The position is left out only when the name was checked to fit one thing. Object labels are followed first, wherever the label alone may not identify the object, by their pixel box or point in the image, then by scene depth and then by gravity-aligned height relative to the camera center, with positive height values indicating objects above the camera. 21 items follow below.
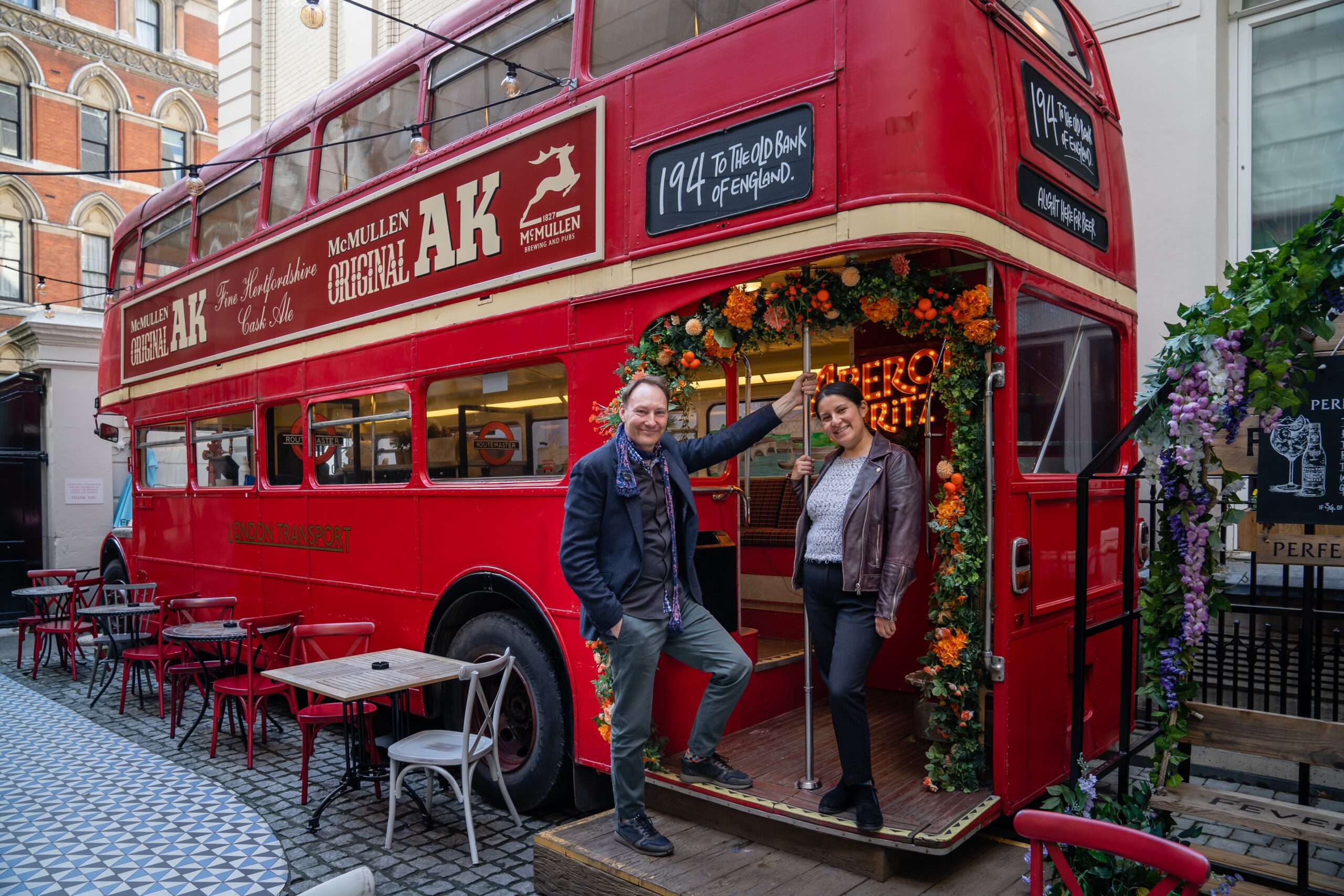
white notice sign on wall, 14.18 -0.62
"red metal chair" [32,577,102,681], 9.29 -1.86
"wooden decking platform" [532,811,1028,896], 3.60 -1.75
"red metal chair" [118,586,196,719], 7.46 -1.72
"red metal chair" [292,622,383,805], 5.51 -1.48
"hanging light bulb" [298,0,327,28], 7.09 +3.52
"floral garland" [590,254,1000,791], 3.97 +0.21
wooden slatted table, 4.74 -1.26
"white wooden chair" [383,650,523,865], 4.62 -1.61
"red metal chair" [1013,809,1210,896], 2.09 -0.97
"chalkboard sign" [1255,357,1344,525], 3.27 +0.00
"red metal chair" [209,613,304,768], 6.20 -1.59
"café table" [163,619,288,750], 6.55 -1.38
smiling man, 3.90 -0.54
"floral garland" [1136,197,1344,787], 2.96 +0.20
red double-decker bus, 3.87 +0.88
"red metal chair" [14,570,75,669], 10.02 -1.58
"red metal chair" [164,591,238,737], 7.16 -1.73
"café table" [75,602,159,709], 8.13 -1.84
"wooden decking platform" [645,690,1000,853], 3.64 -1.54
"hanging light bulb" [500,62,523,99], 5.36 +2.23
